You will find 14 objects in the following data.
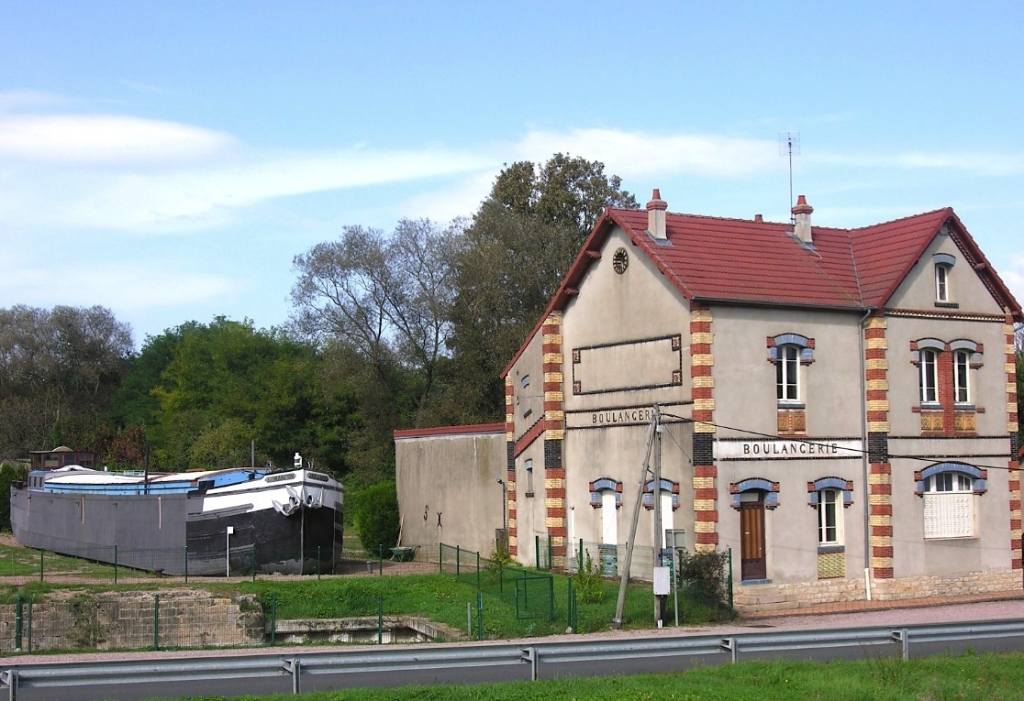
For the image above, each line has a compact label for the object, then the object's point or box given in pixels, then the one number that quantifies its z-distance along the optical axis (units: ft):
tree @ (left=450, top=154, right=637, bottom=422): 198.18
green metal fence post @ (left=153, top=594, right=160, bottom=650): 86.93
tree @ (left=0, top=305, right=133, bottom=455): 277.23
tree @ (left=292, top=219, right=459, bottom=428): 210.59
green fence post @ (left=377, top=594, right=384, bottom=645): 94.02
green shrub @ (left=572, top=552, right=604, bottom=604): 97.50
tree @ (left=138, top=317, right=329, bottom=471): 231.50
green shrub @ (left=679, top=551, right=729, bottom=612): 95.71
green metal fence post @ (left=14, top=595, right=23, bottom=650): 85.71
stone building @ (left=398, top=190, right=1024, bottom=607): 103.19
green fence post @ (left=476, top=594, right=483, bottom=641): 85.87
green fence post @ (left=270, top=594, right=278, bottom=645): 91.44
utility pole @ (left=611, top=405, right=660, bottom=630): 89.81
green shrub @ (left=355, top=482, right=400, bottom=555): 147.74
